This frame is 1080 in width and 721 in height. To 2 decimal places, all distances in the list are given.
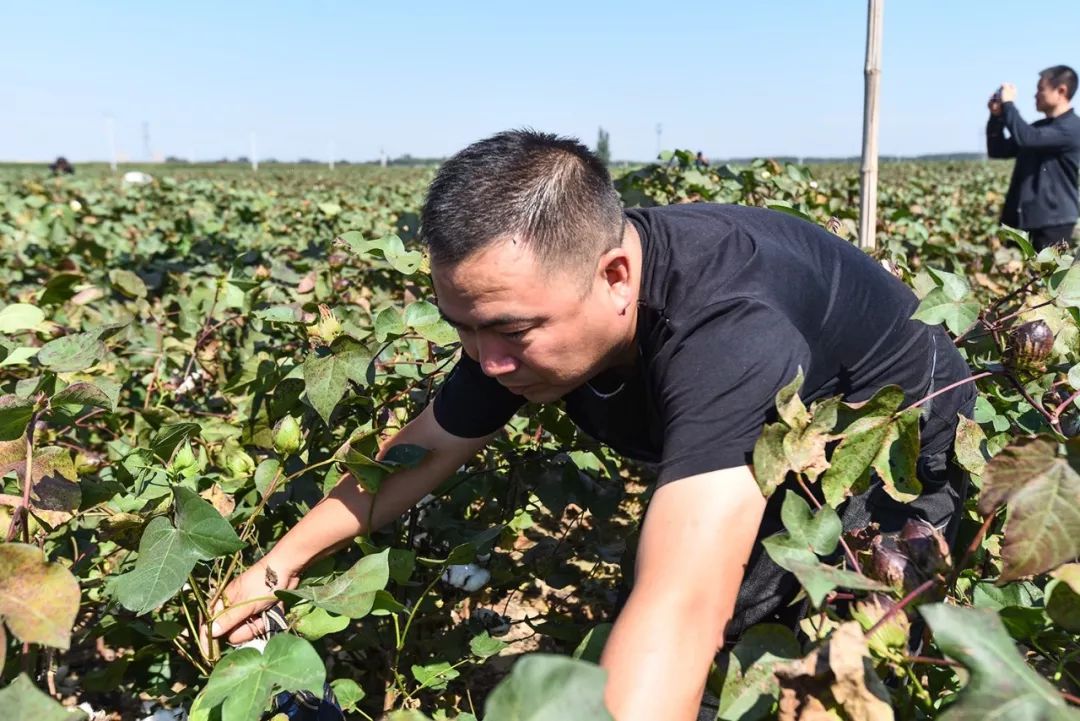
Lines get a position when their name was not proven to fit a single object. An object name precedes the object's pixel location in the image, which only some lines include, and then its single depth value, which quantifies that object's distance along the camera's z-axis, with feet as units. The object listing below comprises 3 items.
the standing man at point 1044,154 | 17.31
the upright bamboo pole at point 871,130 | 9.45
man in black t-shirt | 3.57
